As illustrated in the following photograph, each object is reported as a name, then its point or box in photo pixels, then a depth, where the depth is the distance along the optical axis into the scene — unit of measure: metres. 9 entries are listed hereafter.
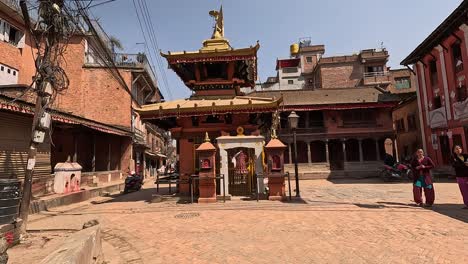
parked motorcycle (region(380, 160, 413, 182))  18.81
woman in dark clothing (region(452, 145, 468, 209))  8.59
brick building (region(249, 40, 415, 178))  26.19
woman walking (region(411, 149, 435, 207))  9.17
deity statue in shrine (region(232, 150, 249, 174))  13.07
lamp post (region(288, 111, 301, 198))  12.08
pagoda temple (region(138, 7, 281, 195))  11.73
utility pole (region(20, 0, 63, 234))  6.98
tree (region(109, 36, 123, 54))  27.95
